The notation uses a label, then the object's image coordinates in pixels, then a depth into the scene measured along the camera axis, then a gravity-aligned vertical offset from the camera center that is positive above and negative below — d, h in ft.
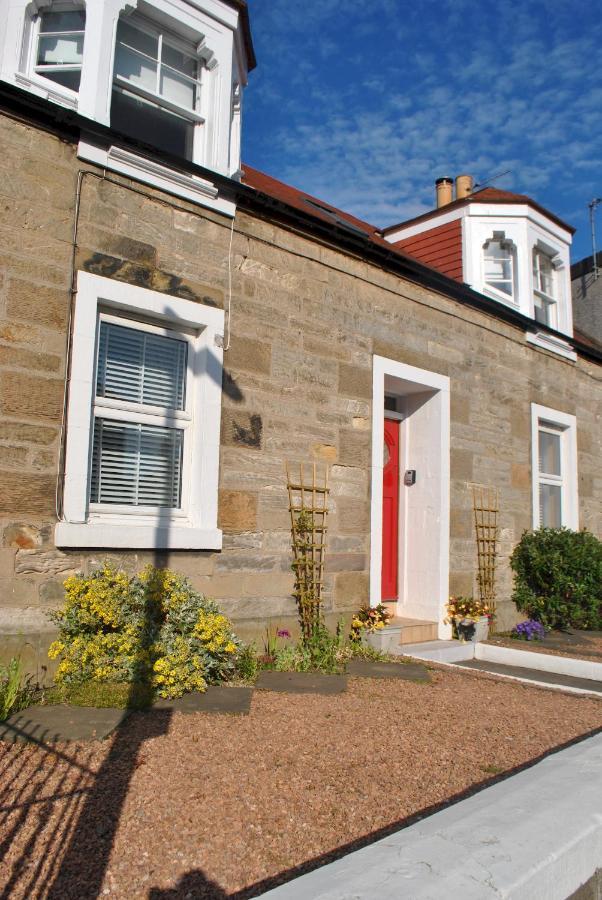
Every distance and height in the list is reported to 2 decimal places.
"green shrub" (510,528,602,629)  27.48 -1.53
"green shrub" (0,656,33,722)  13.15 -3.22
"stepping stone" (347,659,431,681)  18.30 -3.59
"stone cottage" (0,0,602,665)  15.84 +5.15
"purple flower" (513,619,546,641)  25.57 -3.34
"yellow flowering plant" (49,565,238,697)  14.62 -2.28
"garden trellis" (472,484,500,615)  26.58 +0.16
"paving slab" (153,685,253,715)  14.03 -3.51
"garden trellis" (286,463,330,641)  19.98 -0.15
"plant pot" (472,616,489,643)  24.29 -3.18
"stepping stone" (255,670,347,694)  16.30 -3.56
